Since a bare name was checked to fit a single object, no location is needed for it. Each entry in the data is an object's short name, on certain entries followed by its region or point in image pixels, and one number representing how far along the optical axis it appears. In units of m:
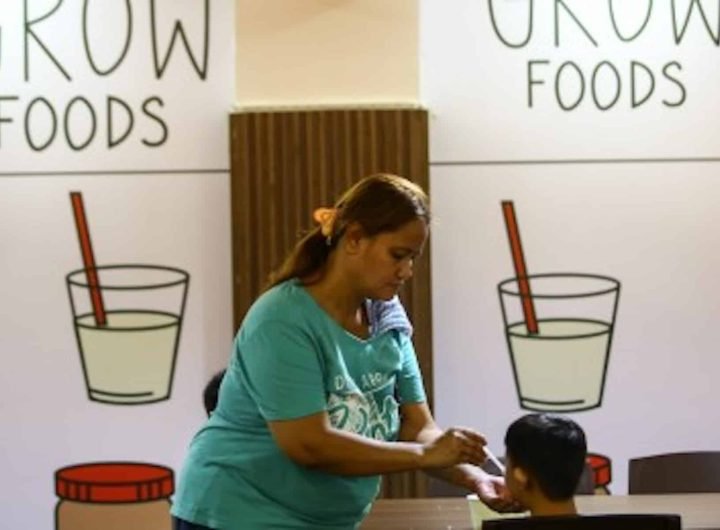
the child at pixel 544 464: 4.14
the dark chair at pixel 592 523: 3.60
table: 4.66
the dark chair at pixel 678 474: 6.09
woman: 3.37
